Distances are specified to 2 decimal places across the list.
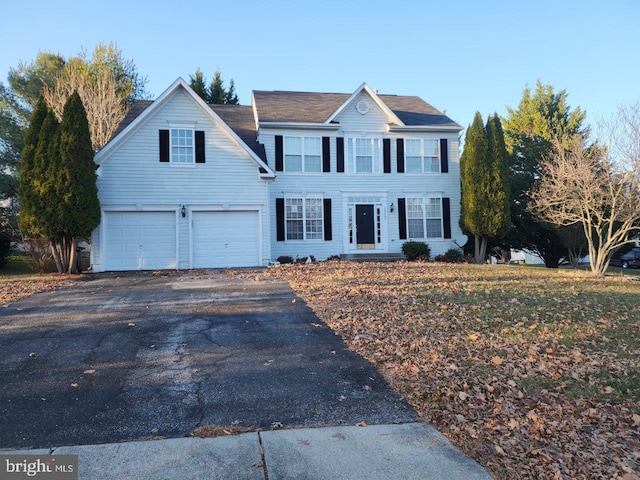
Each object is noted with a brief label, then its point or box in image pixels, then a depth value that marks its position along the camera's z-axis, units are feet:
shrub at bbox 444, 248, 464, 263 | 61.87
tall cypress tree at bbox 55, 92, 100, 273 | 46.06
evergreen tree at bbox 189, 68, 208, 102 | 112.57
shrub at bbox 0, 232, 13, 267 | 60.49
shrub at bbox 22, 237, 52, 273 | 52.13
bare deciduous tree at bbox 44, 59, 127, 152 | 76.59
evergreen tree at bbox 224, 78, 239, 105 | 117.25
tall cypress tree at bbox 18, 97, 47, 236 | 45.91
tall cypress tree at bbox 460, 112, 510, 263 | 60.59
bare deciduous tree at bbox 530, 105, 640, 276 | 47.03
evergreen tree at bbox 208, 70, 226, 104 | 114.73
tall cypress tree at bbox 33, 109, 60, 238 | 45.57
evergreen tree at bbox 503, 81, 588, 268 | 75.61
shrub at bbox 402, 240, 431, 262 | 61.82
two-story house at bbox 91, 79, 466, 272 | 52.95
